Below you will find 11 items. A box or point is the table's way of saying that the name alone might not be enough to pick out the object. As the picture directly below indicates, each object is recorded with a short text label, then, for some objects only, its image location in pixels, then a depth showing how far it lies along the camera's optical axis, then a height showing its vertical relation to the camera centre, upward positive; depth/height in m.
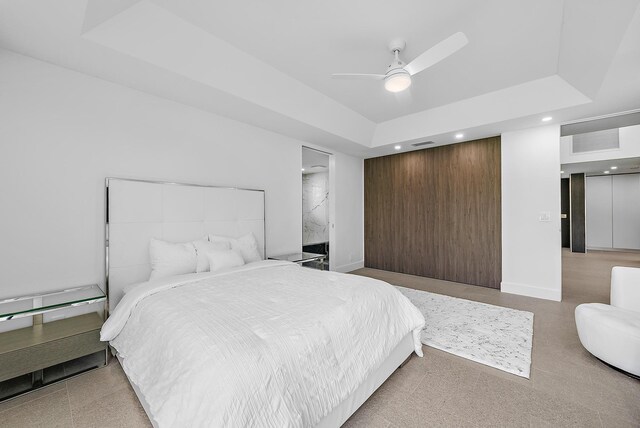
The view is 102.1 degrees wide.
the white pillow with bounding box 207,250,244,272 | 2.69 -0.47
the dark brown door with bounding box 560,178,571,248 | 8.39 +0.09
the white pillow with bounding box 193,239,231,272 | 2.71 -0.36
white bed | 1.09 -0.66
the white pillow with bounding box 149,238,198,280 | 2.50 -0.42
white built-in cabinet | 7.52 +0.14
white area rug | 2.22 -1.21
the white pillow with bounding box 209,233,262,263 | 3.11 -0.36
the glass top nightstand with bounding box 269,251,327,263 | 3.63 -0.61
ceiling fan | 1.96 +1.30
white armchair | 1.90 -0.85
